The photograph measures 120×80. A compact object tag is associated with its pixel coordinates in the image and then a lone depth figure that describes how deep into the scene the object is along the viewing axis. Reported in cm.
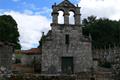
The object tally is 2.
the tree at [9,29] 2099
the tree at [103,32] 2397
